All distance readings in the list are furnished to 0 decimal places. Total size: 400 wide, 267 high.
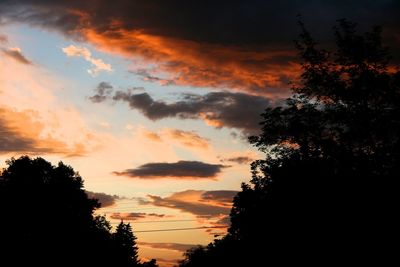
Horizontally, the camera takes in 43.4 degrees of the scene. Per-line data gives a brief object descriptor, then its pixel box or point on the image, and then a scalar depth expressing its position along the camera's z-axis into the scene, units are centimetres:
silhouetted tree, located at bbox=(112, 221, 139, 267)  11624
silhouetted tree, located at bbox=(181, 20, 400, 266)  2466
